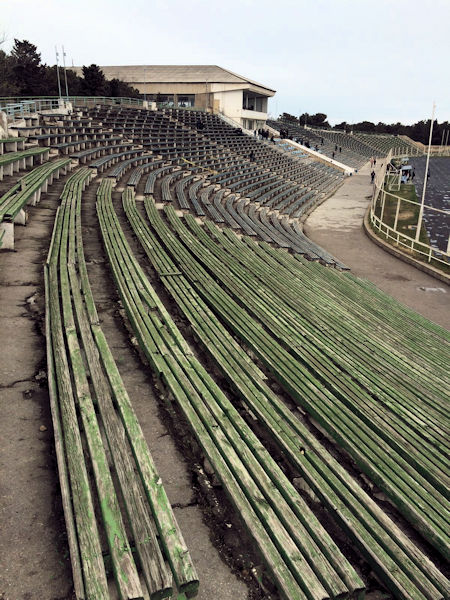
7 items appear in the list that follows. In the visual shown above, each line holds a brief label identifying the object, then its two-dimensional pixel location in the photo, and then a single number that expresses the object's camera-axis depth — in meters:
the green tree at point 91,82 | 40.88
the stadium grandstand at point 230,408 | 3.26
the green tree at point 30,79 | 34.90
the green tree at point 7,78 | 35.81
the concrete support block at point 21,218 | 10.51
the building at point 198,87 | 52.69
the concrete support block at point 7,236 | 8.58
